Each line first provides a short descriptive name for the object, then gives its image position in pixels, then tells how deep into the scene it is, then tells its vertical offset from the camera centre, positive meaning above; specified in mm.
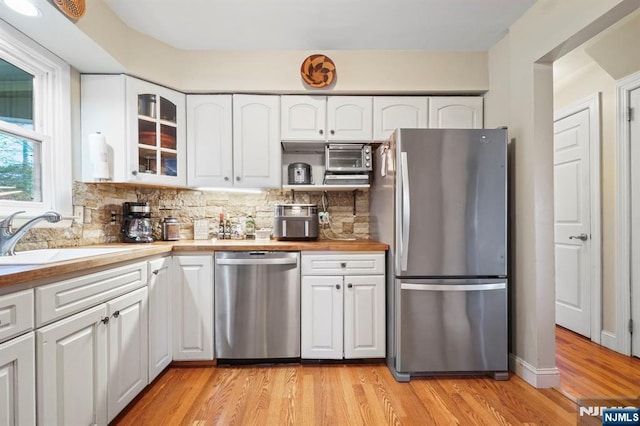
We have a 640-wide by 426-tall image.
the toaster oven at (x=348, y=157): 2682 +477
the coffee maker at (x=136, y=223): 2504 -71
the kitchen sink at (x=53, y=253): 1567 -215
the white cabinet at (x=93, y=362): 1211 -675
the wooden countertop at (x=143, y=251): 1109 -227
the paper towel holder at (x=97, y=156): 2232 +416
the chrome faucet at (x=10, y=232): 1584 -86
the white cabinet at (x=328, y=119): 2645 +790
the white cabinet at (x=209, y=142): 2639 +601
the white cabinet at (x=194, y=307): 2297 -678
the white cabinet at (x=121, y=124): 2324 +671
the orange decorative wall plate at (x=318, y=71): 2562 +1157
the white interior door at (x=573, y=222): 2844 -96
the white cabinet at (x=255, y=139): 2641 +625
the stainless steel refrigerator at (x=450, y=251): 2107 -260
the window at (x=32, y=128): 1843 +559
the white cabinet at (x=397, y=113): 2645 +835
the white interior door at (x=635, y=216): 2412 -35
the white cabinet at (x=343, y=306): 2320 -682
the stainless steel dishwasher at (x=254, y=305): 2305 -666
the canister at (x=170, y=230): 2693 -135
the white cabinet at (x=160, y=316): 2008 -681
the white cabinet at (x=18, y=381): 1035 -570
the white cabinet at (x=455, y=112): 2648 +844
